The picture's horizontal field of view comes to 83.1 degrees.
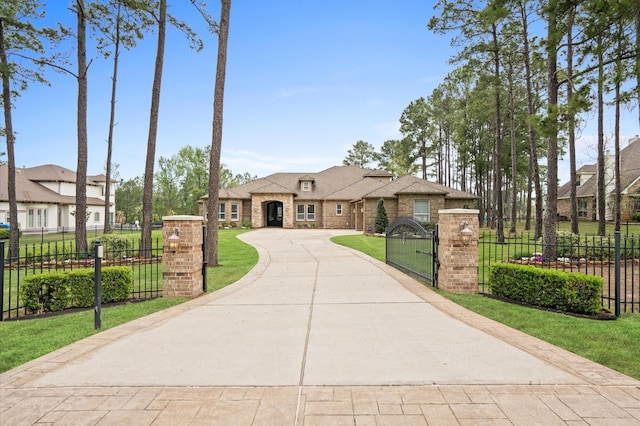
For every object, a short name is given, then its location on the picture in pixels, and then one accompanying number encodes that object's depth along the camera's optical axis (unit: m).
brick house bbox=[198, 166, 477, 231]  27.81
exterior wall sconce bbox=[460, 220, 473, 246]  7.49
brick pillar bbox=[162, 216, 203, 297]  7.24
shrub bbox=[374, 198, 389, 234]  25.44
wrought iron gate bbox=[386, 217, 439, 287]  8.51
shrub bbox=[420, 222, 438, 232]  25.71
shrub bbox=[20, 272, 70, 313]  6.52
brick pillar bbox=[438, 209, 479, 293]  7.62
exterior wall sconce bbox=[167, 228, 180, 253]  7.11
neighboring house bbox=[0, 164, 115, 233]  31.95
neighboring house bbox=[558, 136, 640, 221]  29.22
